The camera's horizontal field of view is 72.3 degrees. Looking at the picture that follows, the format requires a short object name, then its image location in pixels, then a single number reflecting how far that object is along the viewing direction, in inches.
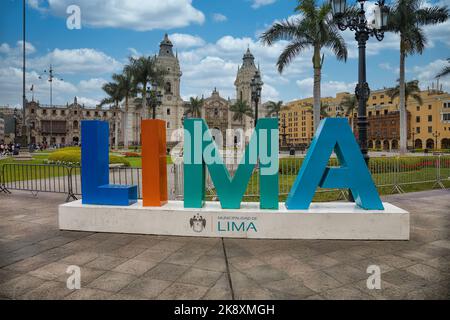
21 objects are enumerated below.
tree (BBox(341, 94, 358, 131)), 2315.2
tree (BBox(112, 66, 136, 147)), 1697.8
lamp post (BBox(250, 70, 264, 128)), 774.5
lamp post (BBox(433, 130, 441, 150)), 2438.5
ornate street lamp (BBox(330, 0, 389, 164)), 297.6
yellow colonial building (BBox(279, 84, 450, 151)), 2421.4
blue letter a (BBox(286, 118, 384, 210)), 225.3
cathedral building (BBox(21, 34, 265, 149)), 3612.2
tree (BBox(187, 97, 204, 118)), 2938.0
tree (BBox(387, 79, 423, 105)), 1739.7
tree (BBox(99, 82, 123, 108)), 1796.6
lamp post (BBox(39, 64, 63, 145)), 3768.2
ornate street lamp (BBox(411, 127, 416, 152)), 2642.5
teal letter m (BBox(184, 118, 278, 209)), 227.6
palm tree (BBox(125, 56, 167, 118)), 1595.7
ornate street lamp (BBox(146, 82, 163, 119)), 1037.3
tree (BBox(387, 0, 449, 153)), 811.8
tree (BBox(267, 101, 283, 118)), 2706.7
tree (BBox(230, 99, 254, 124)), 2955.2
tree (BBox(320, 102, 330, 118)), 2568.7
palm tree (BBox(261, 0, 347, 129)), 688.4
